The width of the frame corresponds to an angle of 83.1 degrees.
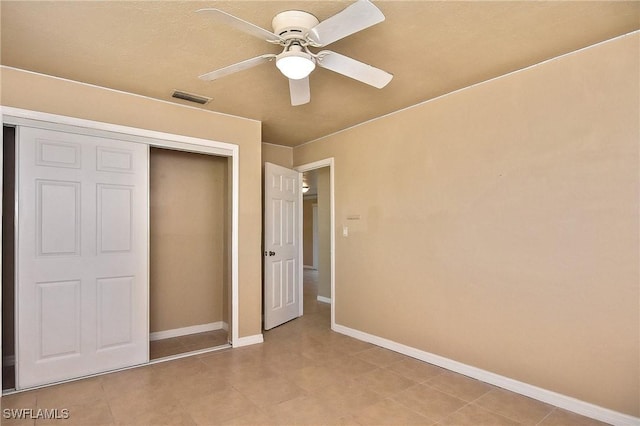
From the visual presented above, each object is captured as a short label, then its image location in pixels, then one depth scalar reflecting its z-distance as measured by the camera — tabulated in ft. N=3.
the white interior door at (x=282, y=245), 15.17
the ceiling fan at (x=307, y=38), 5.73
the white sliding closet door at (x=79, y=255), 9.43
